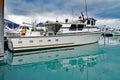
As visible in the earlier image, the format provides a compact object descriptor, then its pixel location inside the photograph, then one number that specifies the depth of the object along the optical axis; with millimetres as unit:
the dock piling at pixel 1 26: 4652
